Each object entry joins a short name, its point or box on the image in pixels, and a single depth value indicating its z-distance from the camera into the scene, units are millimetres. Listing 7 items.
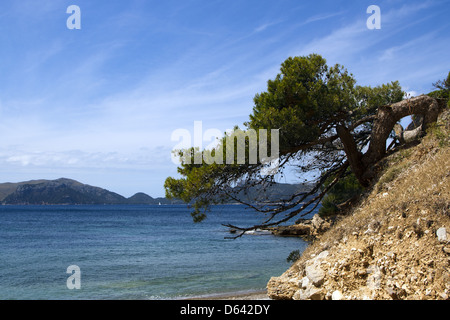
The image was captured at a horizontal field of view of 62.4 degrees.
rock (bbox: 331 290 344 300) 8474
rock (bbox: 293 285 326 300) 8938
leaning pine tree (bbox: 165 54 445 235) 12773
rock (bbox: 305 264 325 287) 9219
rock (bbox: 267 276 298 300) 10316
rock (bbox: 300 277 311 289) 9578
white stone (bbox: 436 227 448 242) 7598
